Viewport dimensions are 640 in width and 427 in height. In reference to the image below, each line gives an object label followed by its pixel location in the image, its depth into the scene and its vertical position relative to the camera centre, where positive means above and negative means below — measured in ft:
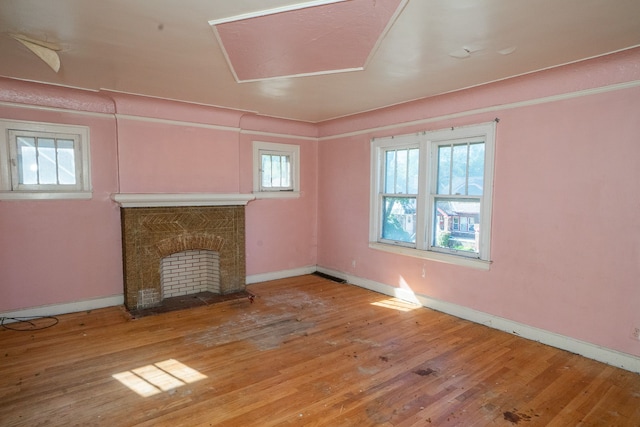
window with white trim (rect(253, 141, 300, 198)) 18.43 +1.42
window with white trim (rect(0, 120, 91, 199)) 12.66 +1.23
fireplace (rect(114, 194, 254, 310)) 14.30 -2.00
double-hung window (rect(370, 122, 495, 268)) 13.06 +0.11
